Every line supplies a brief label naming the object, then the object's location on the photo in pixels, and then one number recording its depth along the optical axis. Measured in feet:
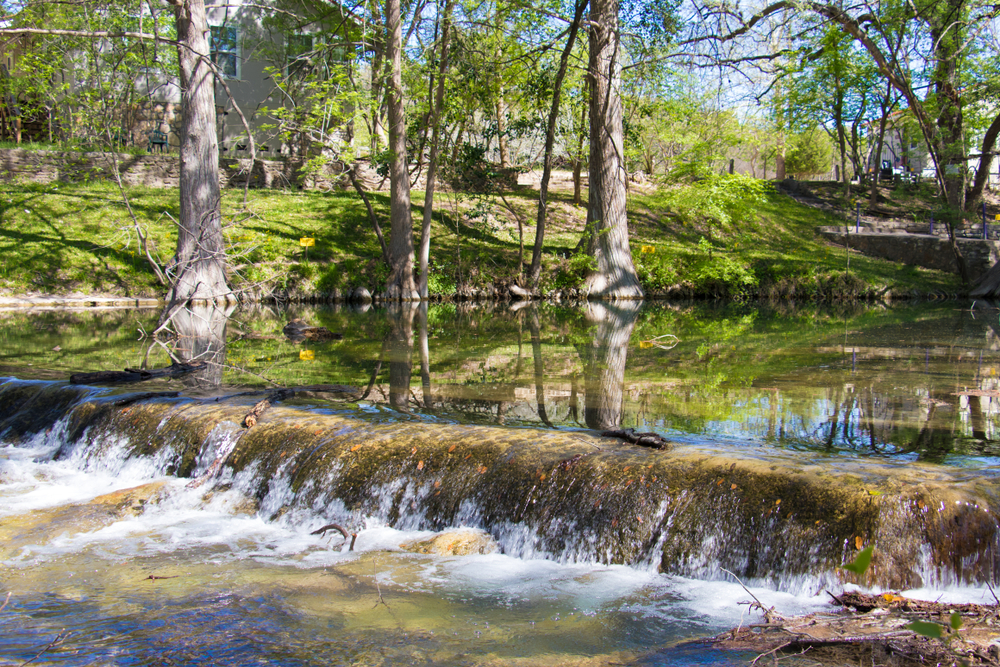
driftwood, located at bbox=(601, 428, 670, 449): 15.47
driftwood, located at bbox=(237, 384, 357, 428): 19.21
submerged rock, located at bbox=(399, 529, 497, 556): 14.25
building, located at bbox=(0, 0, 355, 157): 82.69
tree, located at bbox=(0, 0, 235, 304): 46.93
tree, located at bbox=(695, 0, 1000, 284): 38.88
